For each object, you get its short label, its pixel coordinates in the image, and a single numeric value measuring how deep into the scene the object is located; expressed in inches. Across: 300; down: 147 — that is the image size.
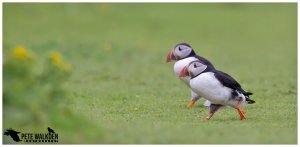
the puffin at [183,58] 771.8
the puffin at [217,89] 644.7
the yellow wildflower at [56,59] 503.8
